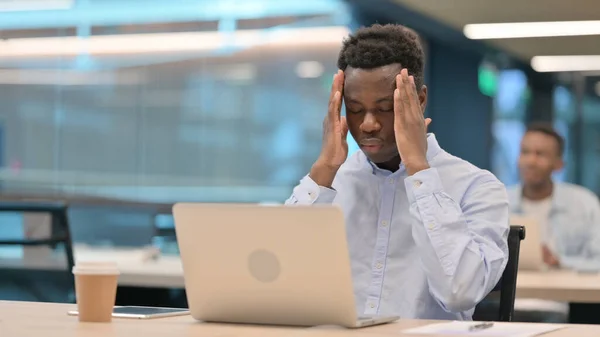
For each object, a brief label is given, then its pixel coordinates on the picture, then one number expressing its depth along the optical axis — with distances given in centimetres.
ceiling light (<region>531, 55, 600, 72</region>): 1036
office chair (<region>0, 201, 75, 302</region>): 356
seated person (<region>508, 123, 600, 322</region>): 521
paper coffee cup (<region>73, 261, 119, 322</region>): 184
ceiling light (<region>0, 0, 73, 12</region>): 836
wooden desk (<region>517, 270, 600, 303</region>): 337
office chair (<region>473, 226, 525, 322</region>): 221
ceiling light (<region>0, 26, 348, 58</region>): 833
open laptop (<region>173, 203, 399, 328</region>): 169
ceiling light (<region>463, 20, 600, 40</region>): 917
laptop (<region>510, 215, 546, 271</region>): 418
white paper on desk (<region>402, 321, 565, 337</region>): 172
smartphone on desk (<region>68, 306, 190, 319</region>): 199
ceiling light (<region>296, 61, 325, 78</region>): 848
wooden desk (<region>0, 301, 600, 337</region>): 170
